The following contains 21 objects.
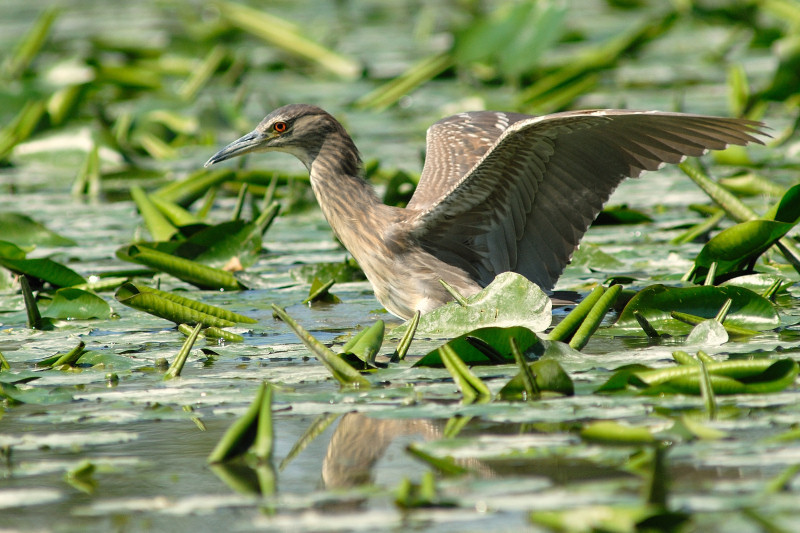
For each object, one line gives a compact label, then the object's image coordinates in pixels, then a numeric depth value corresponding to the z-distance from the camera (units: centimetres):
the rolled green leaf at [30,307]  1020
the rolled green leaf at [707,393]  691
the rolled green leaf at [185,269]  1186
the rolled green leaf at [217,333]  994
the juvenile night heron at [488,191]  1013
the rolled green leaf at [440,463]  618
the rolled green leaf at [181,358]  833
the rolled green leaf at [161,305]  1009
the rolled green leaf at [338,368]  787
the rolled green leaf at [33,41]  2214
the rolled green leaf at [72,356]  891
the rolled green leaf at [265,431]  645
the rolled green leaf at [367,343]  853
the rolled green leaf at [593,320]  864
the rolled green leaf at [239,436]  651
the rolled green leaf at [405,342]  883
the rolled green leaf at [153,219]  1320
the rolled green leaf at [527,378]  736
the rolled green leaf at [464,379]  763
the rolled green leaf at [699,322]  910
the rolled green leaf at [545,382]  750
